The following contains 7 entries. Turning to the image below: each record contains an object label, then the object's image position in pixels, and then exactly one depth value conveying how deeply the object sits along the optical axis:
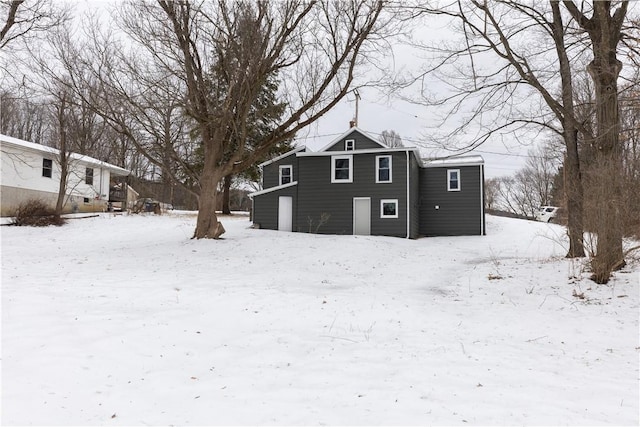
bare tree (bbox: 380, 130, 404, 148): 44.22
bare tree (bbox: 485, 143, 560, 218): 47.91
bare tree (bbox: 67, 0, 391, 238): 11.63
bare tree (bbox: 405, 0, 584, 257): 9.69
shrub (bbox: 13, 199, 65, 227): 18.72
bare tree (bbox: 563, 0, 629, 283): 7.28
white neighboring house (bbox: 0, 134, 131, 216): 22.22
